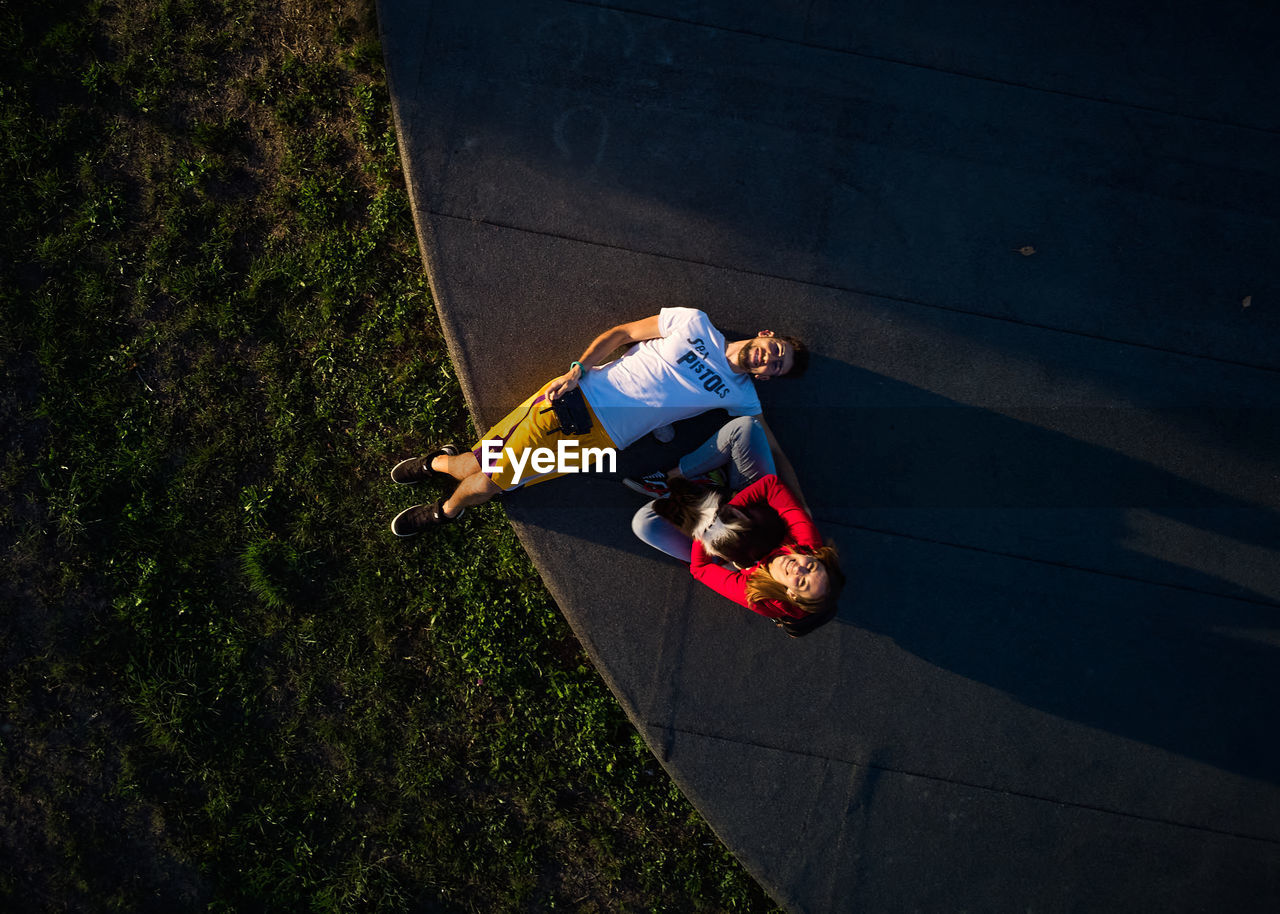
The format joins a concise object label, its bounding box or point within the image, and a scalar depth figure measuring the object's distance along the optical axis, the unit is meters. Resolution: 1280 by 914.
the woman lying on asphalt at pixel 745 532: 4.02
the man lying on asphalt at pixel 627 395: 4.36
